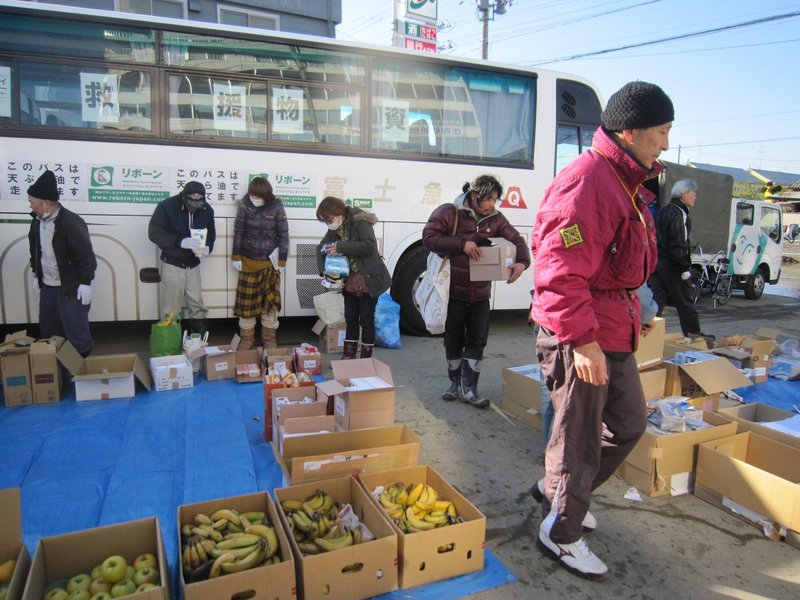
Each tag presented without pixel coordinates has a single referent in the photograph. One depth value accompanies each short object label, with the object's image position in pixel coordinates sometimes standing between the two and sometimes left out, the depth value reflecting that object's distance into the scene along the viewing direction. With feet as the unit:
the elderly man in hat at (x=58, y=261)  15.57
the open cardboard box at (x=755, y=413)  13.14
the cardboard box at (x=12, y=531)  6.59
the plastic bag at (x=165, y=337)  17.51
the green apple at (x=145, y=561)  6.80
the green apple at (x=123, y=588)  6.28
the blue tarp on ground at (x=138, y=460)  9.53
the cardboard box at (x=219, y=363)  17.15
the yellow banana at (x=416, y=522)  8.13
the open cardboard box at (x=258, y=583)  6.30
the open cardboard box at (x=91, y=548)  6.55
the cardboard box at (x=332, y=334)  20.53
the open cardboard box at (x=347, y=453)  9.04
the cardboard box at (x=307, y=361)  17.04
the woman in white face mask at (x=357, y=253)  16.48
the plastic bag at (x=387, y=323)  21.40
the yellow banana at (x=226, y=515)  7.78
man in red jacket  7.07
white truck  38.14
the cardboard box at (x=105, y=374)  14.92
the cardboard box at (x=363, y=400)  11.17
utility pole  69.26
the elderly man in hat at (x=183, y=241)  17.90
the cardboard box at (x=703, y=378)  13.65
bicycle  37.73
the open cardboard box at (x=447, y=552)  7.64
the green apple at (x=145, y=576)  6.54
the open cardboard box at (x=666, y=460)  10.63
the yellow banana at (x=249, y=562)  6.76
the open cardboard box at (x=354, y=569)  6.98
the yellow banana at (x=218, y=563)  6.73
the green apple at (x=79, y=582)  6.42
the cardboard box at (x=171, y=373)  16.02
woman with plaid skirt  18.72
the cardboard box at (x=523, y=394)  14.03
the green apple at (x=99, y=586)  6.42
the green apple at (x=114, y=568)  6.59
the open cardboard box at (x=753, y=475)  9.37
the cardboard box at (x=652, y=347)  13.70
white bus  17.58
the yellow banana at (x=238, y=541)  7.15
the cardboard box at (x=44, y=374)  14.58
